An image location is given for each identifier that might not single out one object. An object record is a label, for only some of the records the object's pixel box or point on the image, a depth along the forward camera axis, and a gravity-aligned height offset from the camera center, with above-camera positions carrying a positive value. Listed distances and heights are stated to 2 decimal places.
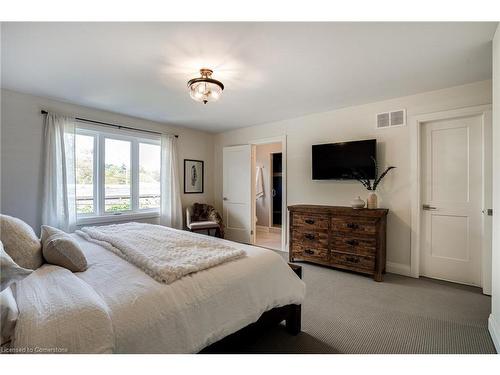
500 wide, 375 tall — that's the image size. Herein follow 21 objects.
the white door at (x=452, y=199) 2.82 -0.14
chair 4.49 -0.63
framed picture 5.00 +0.25
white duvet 0.91 -0.55
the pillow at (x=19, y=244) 1.44 -0.35
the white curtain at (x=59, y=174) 3.21 +0.19
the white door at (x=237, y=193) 4.95 -0.11
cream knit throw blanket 1.41 -0.46
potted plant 3.29 +0.07
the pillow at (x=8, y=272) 0.97 -0.35
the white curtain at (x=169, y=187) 4.51 +0.02
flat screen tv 3.41 +0.42
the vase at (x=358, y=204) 3.35 -0.23
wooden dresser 3.05 -0.68
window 3.67 +0.25
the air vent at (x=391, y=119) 3.22 +0.95
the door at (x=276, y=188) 6.62 -0.01
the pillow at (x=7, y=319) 0.85 -0.47
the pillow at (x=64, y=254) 1.46 -0.41
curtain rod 3.24 +1.02
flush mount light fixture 2.31 +0.98
